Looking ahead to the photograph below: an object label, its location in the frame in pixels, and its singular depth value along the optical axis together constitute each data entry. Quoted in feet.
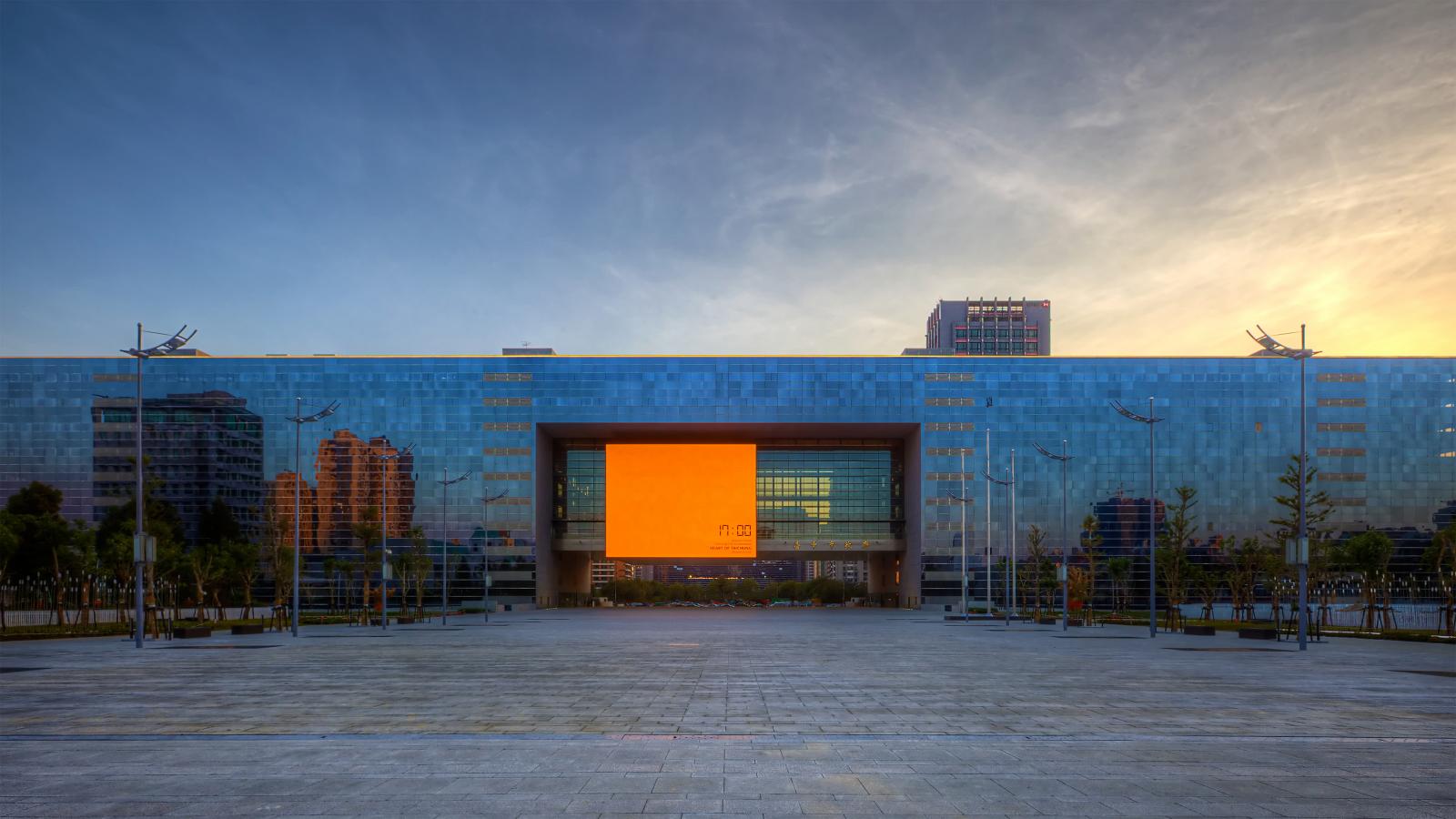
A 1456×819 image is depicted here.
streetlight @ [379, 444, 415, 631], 177.27
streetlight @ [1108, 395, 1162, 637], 148.56
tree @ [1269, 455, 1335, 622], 160.86
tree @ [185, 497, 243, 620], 180.34
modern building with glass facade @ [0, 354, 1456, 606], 317.22
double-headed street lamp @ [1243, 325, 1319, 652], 114.32
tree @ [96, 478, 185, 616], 144.66
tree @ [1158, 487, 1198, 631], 180.24
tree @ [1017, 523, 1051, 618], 240.81
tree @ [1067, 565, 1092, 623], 239.50
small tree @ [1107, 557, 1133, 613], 254.68
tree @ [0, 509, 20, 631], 142.82
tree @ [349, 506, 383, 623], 210.59
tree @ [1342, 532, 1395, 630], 172.76
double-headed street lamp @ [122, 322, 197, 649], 118.11
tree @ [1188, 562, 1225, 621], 200.75
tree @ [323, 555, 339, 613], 308.69
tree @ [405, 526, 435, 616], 230.68
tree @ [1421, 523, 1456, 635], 136.77
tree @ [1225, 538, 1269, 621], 196.03
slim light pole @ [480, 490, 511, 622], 319.47
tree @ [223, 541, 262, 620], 198.00
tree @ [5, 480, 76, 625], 161.26
